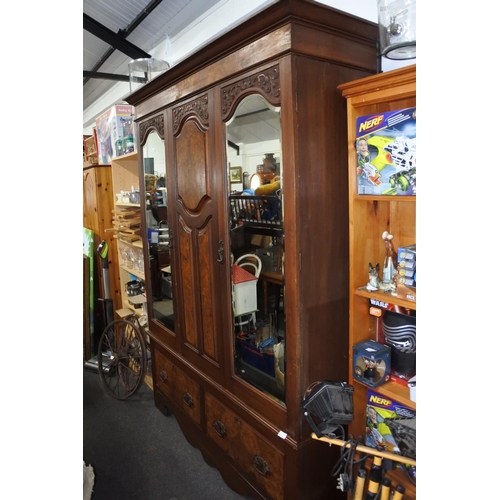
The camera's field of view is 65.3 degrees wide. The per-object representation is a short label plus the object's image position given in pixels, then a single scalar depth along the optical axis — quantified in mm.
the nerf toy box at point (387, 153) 1225
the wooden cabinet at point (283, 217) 1330
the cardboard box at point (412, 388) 1310
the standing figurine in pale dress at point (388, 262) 1445
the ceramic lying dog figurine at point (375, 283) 1417
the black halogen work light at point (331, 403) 1224
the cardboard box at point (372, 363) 1429
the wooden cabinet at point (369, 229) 1275
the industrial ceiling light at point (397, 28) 1230
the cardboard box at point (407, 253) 1285
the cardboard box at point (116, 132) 3241
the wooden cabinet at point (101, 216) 3641
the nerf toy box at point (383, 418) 1372
